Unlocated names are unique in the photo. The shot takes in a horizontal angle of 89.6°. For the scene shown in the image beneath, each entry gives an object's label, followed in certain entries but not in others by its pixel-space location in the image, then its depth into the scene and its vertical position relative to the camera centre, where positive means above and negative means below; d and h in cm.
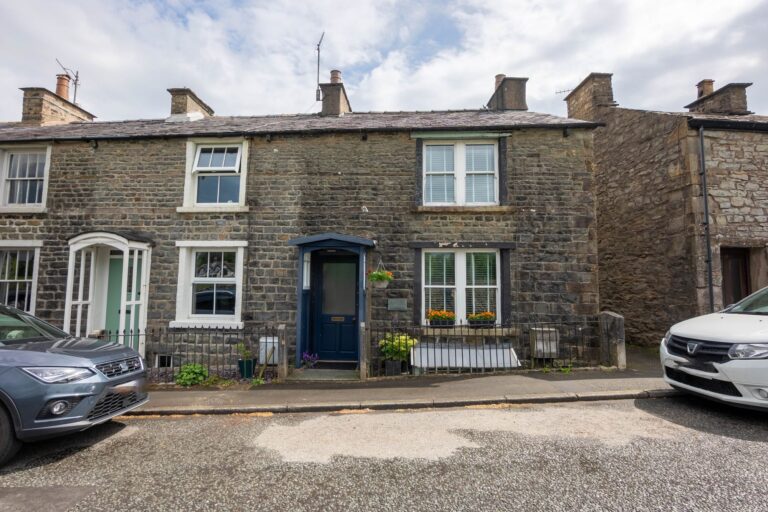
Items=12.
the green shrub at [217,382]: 754 -187
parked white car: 470 -79
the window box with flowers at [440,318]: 852 -60
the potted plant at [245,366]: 805 -161
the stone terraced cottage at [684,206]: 913 +223
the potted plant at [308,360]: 843 -155
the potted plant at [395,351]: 795 -126
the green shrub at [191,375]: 762 -174
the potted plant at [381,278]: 821 +26
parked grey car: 400 -110
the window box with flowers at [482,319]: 853 -61
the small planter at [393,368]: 794 -159
